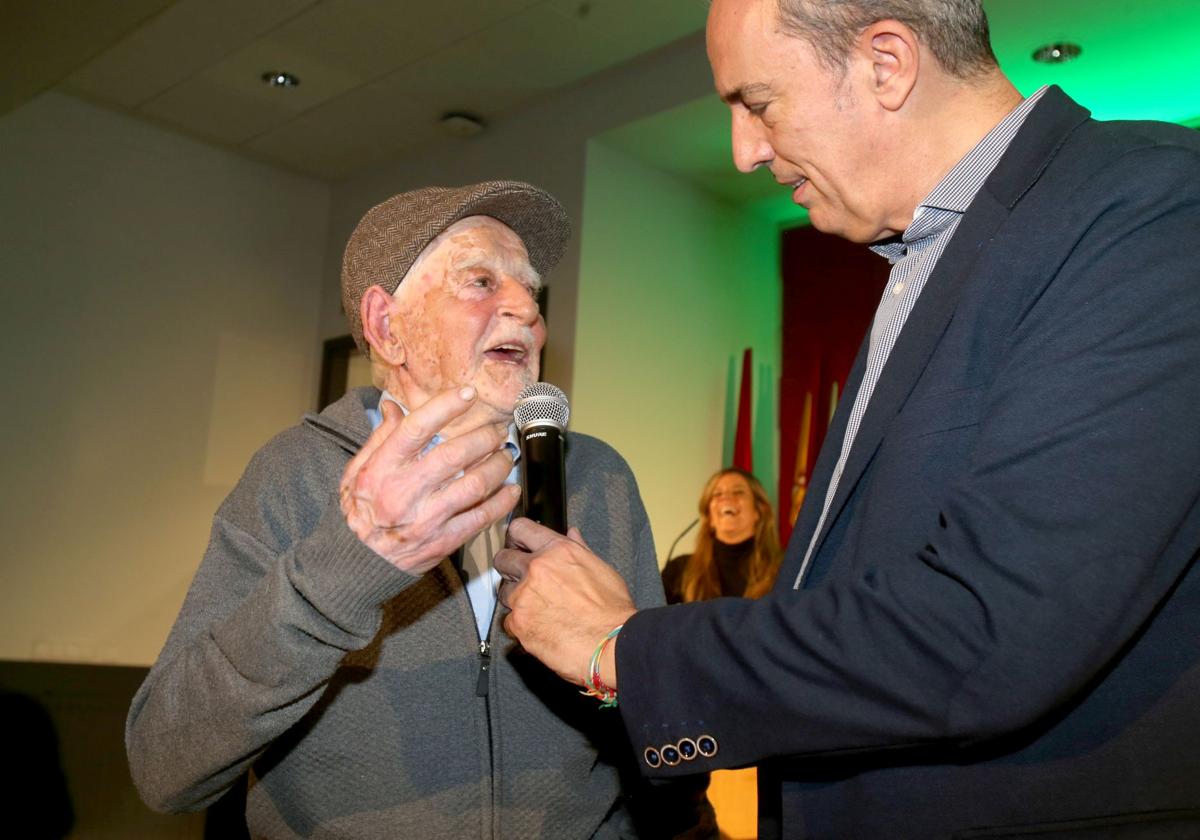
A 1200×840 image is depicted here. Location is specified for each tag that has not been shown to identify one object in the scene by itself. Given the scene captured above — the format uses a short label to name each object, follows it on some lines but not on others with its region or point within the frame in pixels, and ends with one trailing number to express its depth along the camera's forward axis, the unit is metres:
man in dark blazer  0.82
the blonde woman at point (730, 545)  4.50
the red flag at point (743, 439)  5.38
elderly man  1.09
